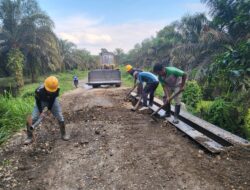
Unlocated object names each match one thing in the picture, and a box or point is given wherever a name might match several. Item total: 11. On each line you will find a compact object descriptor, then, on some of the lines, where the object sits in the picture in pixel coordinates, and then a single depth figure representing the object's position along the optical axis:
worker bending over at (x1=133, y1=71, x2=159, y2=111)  5.22
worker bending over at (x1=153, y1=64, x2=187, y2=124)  3.99
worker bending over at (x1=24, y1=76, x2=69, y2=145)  3.48
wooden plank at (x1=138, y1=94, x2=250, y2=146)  3.24
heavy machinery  11.85
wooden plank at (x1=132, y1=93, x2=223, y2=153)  3.06
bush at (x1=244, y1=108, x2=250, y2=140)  3.90
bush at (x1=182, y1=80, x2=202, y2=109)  6.70
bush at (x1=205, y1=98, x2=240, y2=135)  4.23
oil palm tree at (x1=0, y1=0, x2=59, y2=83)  15.31
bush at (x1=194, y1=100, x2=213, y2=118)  5.01
